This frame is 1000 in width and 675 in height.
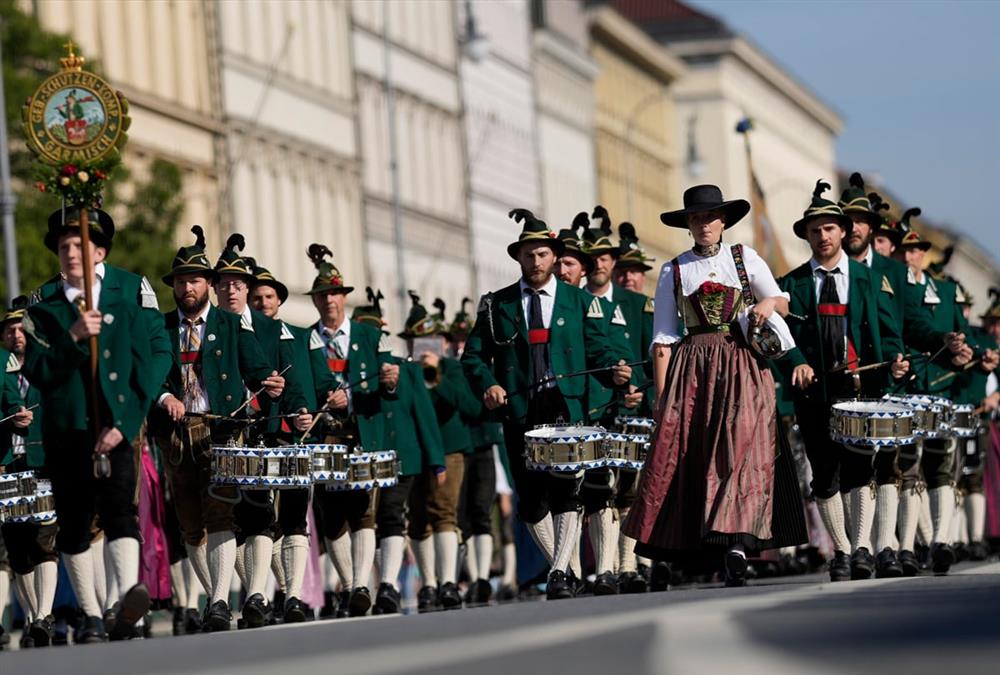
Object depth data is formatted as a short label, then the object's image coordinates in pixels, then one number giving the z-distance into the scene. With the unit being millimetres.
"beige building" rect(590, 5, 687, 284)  99562
